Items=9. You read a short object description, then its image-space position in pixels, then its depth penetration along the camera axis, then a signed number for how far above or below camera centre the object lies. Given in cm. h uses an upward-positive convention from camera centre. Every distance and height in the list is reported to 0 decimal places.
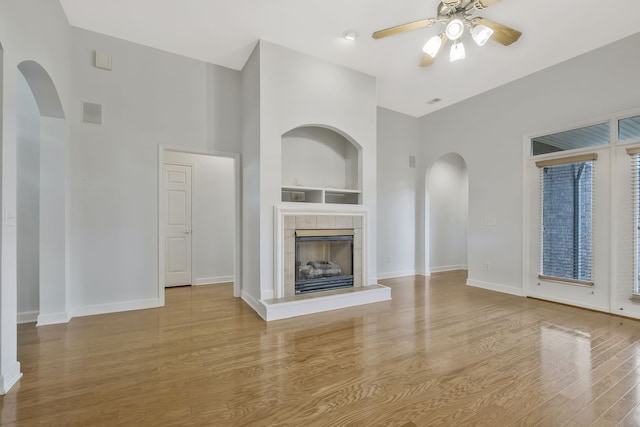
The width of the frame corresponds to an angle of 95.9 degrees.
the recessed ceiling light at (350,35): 338 +214
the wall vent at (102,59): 346 +189
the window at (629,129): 333 +100
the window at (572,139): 362 +101
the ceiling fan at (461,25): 262 +178
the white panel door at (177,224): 495 -15
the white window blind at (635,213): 331 +1
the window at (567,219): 371 -6
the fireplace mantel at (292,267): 347 -67
